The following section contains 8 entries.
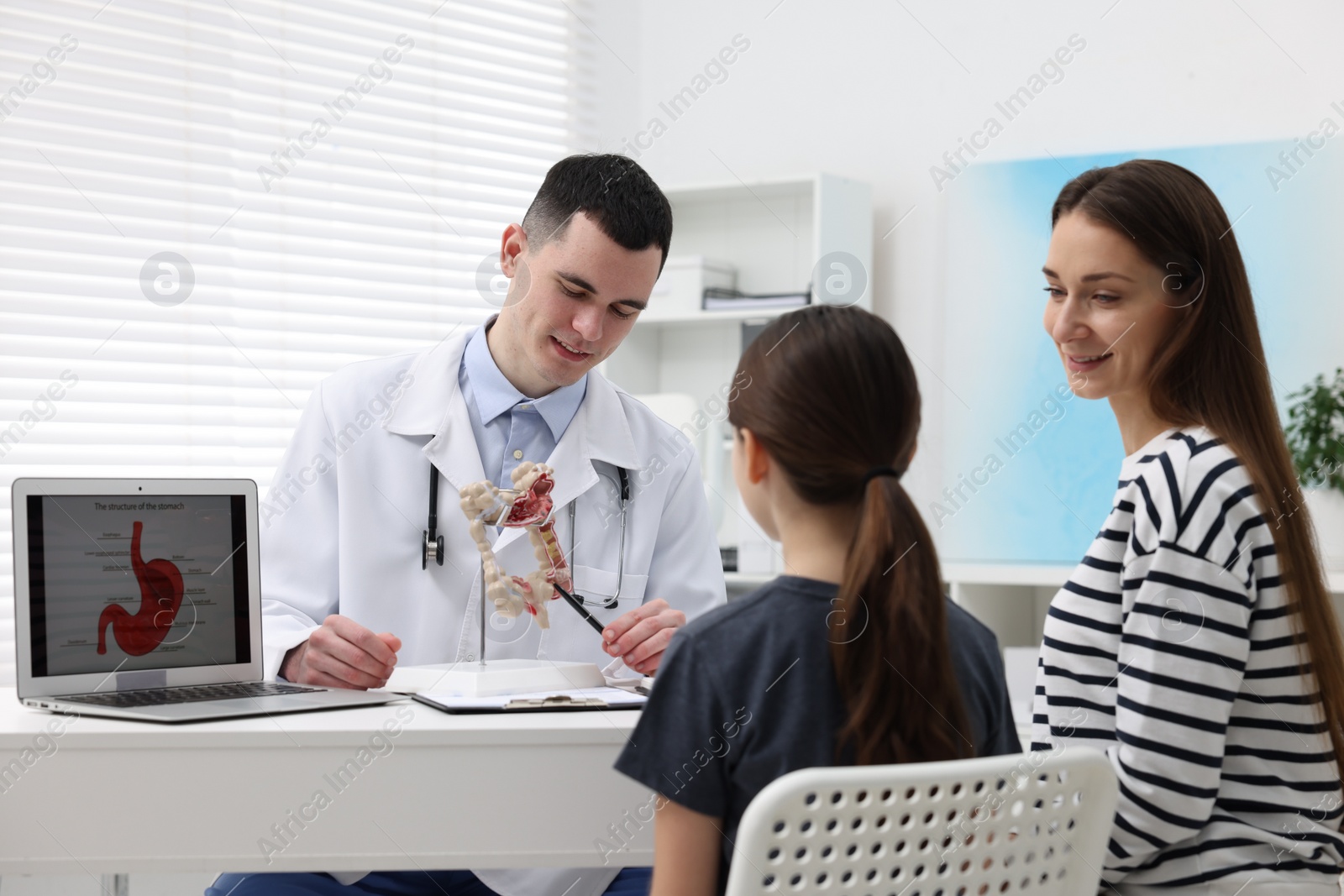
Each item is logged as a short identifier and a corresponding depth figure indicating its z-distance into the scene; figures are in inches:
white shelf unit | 142.7
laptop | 52.6
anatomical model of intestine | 58.1
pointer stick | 60.5
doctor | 73.8
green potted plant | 118.5
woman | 46.5
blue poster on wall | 124.4
